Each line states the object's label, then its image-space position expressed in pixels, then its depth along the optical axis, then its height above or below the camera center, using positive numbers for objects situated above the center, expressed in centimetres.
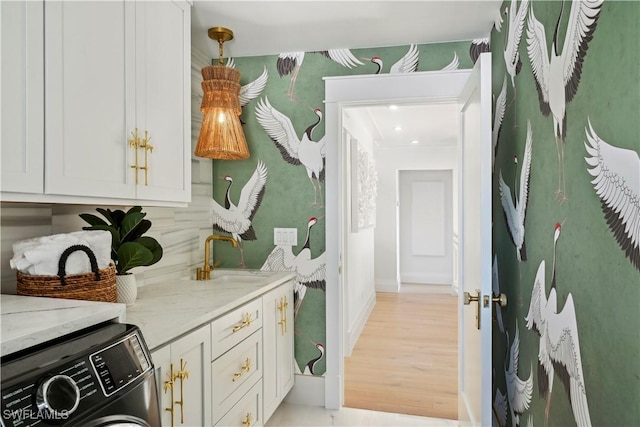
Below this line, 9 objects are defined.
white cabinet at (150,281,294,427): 143 -65
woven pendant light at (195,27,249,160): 243 +67
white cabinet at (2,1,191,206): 127 +43
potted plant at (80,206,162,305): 162 -10
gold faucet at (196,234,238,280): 253 -28
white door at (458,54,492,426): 165 -13
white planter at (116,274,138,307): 162 -28
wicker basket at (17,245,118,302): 125 -20
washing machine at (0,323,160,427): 75 -33
